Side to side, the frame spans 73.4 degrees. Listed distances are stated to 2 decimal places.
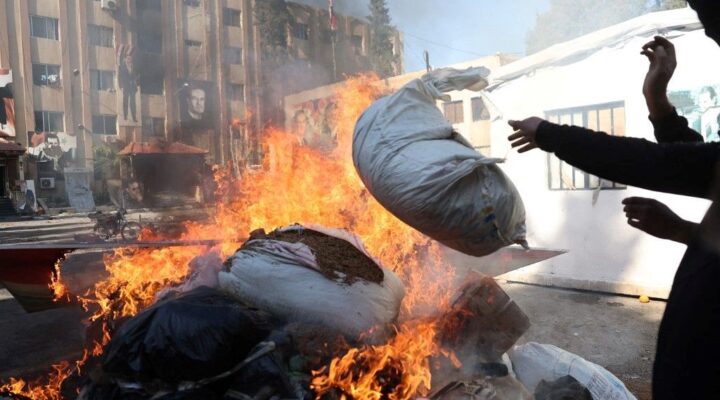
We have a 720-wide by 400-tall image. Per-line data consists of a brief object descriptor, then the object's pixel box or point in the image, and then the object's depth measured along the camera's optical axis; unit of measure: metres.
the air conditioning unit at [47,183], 23.56
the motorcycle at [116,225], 11.93
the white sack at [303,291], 2.02
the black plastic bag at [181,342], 1.71
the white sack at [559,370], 2.26
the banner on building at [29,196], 21.81
